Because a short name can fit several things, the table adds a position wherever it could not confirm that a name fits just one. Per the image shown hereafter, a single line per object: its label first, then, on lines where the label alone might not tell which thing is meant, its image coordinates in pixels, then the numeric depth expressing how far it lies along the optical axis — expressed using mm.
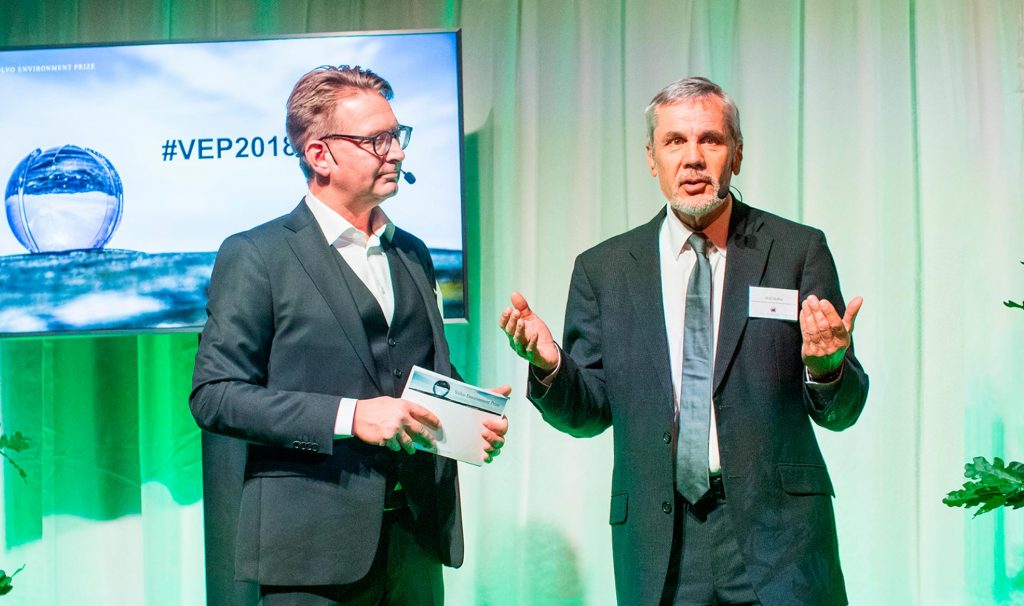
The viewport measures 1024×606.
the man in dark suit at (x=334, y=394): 1974
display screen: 3457
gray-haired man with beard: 2025
